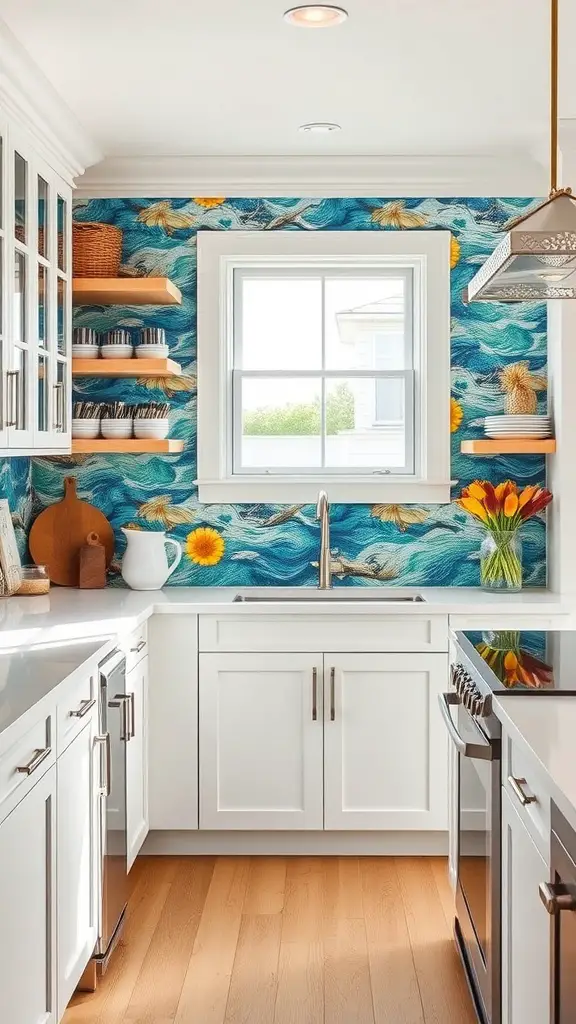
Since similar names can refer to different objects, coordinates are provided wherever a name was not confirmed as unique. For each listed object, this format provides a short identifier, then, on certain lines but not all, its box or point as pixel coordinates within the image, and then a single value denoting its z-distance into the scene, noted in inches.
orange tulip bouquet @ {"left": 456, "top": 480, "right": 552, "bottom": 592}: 158.2
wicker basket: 161.3
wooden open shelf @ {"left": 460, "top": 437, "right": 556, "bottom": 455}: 161.6
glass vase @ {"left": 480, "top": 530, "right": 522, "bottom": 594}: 161.5
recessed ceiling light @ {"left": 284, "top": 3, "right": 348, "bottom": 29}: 108.6
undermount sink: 163.8
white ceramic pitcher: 163.2
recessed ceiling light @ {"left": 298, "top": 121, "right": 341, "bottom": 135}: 147.1
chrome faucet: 165.0
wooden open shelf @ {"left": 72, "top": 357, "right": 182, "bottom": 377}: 158.6
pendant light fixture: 77.2
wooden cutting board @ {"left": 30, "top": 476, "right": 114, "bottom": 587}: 167.5
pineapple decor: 165.9
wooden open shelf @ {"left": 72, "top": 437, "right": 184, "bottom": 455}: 159.3
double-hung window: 173.5
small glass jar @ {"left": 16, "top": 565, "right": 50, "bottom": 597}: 153.5
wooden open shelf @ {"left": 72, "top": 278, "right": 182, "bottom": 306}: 157.1
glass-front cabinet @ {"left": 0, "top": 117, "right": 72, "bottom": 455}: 123.0
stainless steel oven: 88.7
